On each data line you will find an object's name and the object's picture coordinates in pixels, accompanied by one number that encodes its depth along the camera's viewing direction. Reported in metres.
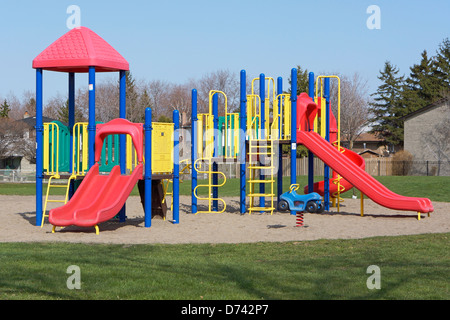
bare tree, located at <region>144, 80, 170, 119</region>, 78.75
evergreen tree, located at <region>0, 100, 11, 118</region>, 76.91
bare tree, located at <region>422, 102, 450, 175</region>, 54.53
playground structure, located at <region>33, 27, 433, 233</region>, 14.77
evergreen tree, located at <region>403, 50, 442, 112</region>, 66.06
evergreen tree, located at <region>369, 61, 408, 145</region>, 67.69
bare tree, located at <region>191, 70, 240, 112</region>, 69.82
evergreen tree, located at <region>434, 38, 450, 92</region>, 66.38
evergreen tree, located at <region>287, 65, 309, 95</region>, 52.94
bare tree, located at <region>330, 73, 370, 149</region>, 65.38
